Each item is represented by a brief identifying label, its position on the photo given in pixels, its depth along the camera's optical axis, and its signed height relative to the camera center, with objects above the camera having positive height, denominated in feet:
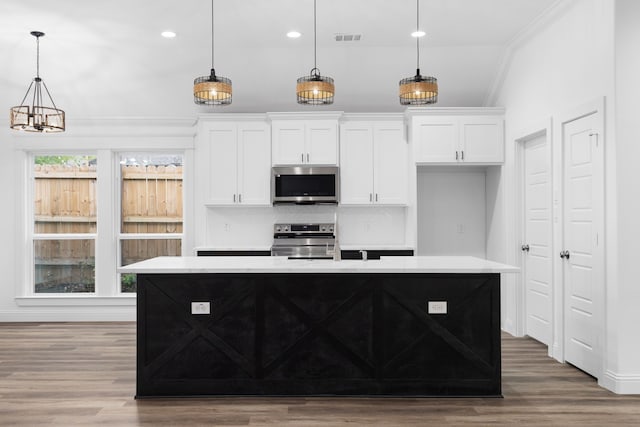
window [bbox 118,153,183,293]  21.67 +0.28
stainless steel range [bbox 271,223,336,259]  19.93 -0.94
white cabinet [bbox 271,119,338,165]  19.65 +2.74
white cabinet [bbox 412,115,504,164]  18.94 +2.62
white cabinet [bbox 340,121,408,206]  19.93 +1.90
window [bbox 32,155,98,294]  21.48 -0.35
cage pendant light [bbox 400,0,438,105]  11.94 +2.72
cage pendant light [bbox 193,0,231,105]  11.57 +2.66
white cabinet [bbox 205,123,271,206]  19.90 +1.90
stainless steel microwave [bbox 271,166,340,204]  19.65 +1.08
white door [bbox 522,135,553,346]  15.56 -0.83
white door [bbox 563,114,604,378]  12.48 -0.75
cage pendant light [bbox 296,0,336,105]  11.73 +2.70
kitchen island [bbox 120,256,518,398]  11.52 -2.53
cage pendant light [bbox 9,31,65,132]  15.21 +2.72
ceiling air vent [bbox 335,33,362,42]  17.04 +5.59
